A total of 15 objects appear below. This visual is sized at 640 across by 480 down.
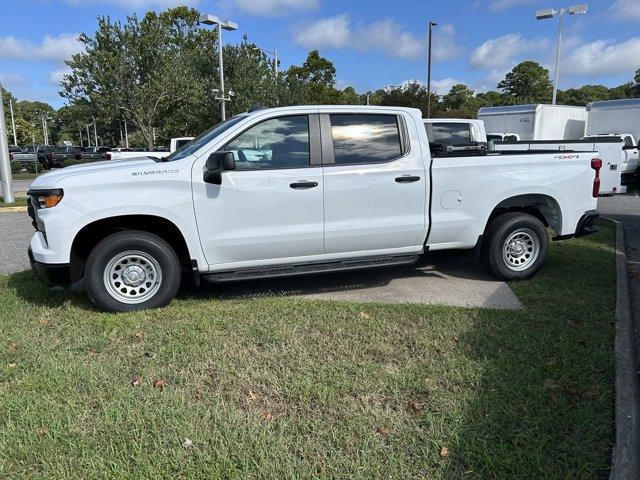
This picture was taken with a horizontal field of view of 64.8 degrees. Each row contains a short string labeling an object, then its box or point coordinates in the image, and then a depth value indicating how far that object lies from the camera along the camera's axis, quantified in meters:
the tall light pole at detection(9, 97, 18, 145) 66.65
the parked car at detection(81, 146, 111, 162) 38.91
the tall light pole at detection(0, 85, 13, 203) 13.25
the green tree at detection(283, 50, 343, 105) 32.78
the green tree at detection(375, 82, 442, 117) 38.09
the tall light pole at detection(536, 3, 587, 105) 24.41
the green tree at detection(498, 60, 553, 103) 84.56
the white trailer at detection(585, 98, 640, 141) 20.64
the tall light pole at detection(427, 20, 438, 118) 32.56
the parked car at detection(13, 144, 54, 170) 36.19
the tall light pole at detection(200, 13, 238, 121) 22.38
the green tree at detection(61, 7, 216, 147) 21.91
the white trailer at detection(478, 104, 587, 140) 22.36
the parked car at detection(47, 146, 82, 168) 35.31
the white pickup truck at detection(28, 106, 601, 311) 4.55
